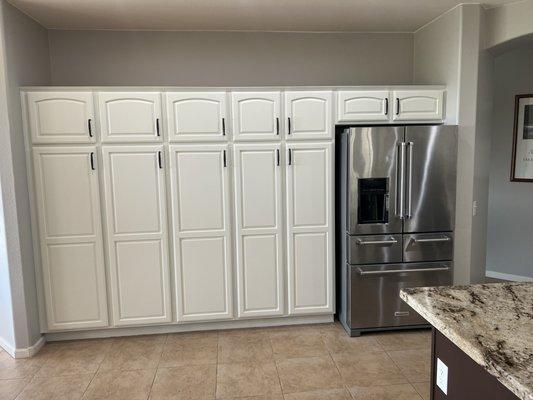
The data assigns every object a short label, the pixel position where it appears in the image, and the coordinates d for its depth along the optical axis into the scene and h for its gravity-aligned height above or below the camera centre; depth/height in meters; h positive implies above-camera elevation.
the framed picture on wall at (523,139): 4.10 +0.19
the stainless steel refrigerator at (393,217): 3.15 -0.45
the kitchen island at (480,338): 1.13 -0.56
